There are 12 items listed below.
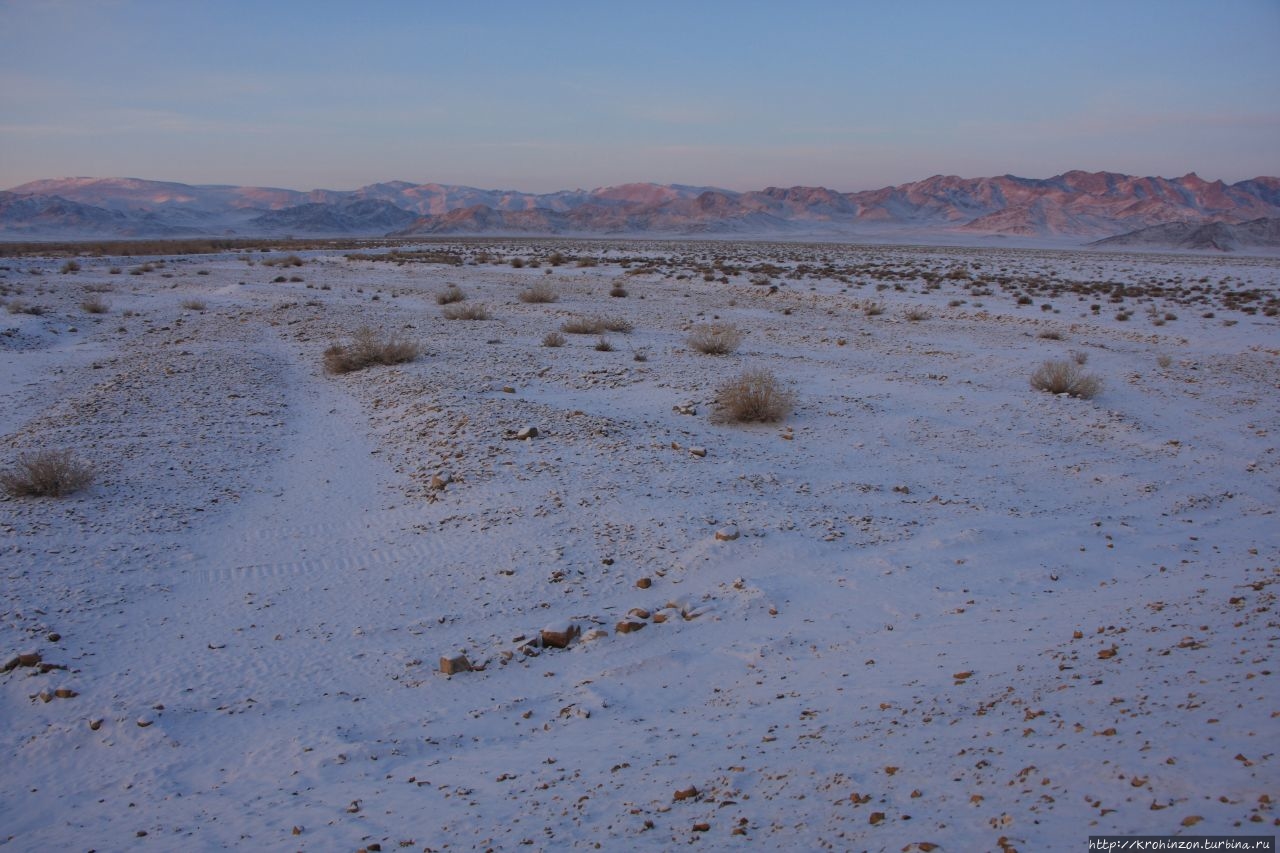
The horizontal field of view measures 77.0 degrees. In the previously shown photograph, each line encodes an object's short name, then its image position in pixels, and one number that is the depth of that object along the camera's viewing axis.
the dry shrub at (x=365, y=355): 13.93
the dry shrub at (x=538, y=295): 23.69
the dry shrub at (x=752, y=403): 10.55
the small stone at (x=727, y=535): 7.00
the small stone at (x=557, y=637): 5.57
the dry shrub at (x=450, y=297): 23.50
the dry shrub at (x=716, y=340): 14.98
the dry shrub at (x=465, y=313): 19.58
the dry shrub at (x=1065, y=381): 12.24
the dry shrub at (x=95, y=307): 21.72
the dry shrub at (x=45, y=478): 7.70
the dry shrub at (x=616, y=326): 17.72
